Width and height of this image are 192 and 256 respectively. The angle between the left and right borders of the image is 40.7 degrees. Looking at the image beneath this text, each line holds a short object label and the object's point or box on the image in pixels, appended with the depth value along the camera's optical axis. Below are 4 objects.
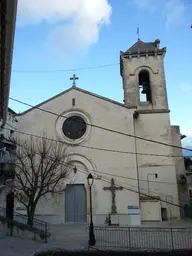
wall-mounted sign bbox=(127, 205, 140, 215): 21.26
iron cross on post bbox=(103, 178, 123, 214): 21.56
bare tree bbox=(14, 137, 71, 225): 17.84
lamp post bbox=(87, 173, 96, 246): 13.05
